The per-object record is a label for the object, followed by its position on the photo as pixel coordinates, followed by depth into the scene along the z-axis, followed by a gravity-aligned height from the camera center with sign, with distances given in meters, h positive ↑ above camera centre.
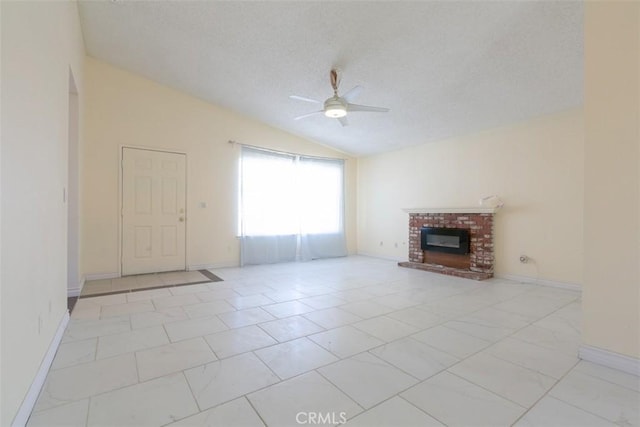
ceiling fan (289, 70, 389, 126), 3.46 +1.25
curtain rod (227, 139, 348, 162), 5.87 +1.33
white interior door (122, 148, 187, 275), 4.89 +0.03
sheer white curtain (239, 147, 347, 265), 6.01 +0.13
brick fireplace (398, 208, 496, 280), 5.00 -0.52
